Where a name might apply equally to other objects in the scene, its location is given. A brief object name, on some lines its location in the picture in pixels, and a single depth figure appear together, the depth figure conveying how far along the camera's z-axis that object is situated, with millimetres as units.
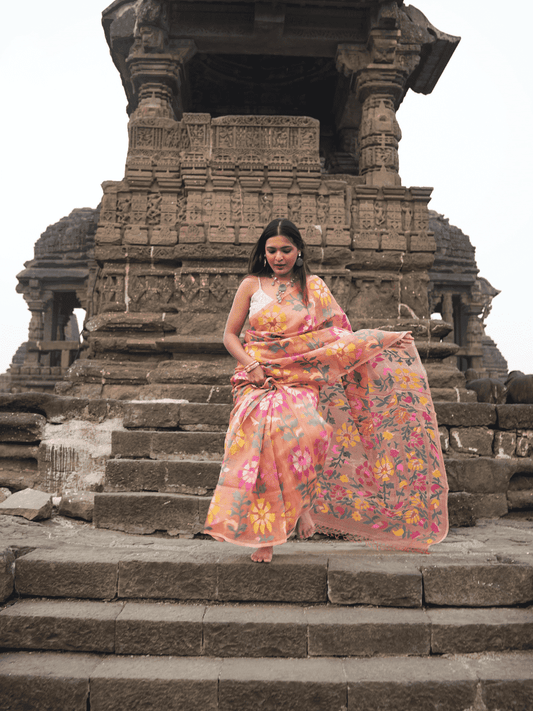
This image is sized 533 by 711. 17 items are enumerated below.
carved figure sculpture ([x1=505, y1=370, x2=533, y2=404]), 5184
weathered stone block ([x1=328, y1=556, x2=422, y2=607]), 2328
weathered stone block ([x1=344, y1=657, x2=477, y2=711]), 1939
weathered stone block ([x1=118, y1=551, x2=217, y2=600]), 2342
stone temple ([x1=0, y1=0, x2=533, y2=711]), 2080
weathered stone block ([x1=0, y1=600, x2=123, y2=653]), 2168
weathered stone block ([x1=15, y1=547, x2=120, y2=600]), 2373
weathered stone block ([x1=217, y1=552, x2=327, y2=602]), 2328
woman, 2340
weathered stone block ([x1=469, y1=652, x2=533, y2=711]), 1966
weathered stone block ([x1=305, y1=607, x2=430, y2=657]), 2152
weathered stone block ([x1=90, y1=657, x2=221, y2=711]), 1936
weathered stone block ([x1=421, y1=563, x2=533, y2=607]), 2365
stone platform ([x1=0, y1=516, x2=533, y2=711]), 1950
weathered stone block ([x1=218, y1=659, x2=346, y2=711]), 1932
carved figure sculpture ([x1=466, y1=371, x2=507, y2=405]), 5871
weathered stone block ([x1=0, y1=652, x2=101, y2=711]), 1942
